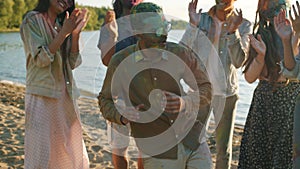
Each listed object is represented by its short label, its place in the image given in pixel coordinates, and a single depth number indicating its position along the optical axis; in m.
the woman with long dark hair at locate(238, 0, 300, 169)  3.84
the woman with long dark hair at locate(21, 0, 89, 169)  3.74
